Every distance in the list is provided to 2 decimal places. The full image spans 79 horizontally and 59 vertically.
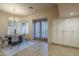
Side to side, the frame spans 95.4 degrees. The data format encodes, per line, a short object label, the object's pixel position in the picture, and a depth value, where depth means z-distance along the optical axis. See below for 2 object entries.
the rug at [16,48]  3.23
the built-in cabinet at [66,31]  3.39
